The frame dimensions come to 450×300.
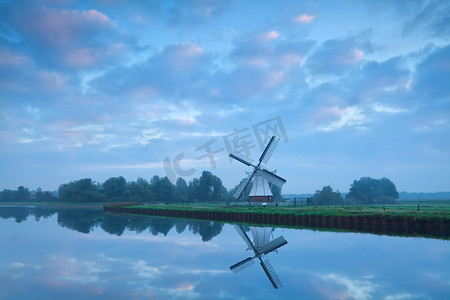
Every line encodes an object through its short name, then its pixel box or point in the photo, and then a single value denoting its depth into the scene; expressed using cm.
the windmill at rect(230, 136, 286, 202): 4400
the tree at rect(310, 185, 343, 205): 6734
